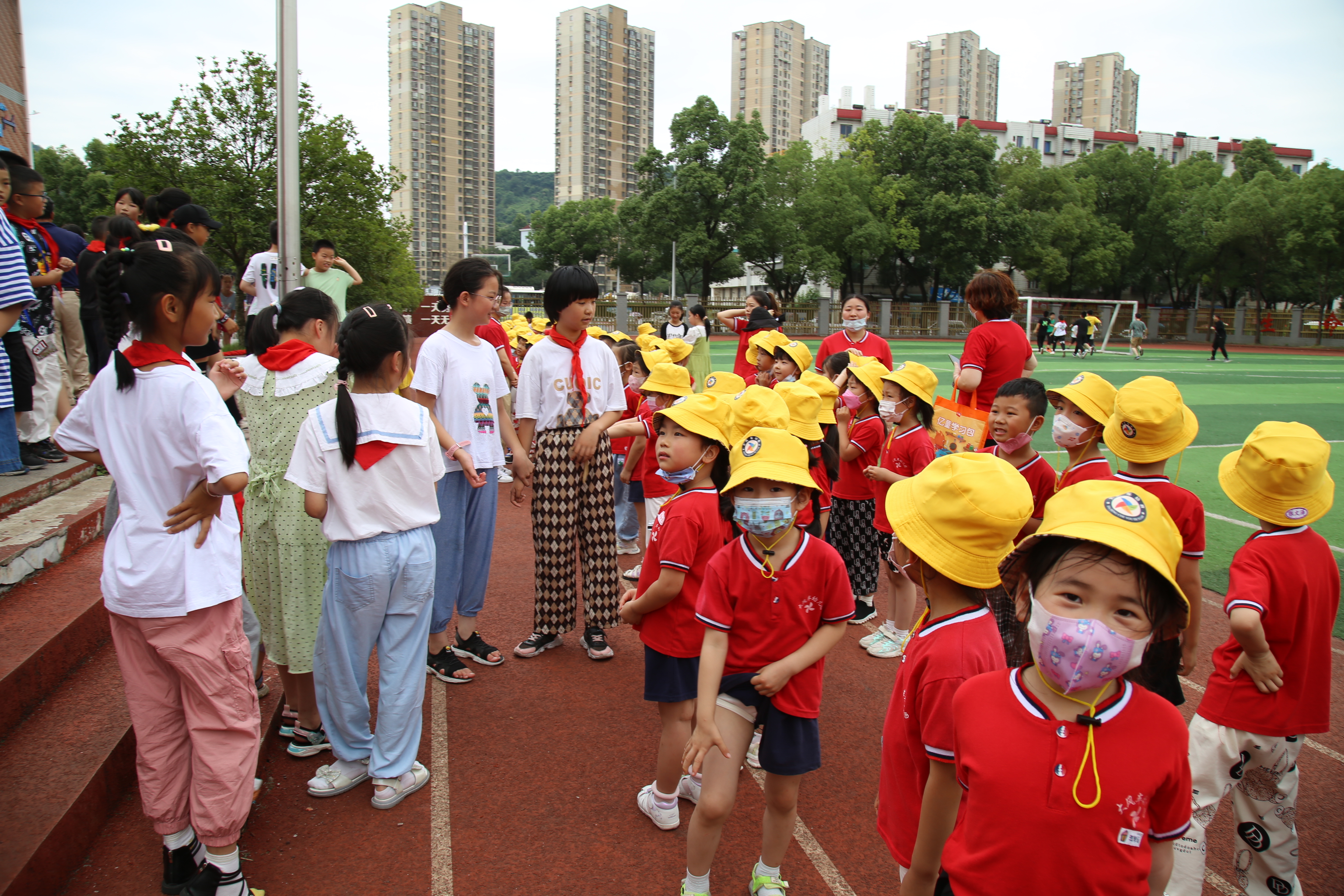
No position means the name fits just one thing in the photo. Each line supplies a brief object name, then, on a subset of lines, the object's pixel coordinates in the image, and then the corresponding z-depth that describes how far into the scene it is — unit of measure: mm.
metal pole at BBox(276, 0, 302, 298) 7031
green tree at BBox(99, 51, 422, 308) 17797
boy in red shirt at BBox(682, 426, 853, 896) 2525
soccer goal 38719
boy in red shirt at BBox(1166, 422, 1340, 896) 2678
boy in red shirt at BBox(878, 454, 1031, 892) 1892
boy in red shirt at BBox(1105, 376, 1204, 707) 3201
